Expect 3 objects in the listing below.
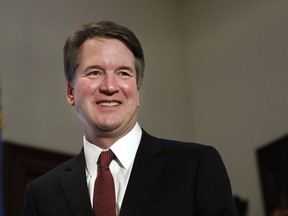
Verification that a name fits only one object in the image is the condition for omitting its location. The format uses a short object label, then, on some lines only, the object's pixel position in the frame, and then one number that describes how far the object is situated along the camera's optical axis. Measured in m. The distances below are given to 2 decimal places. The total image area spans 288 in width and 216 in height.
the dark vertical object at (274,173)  5.48
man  1.71
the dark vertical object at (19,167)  5.04
